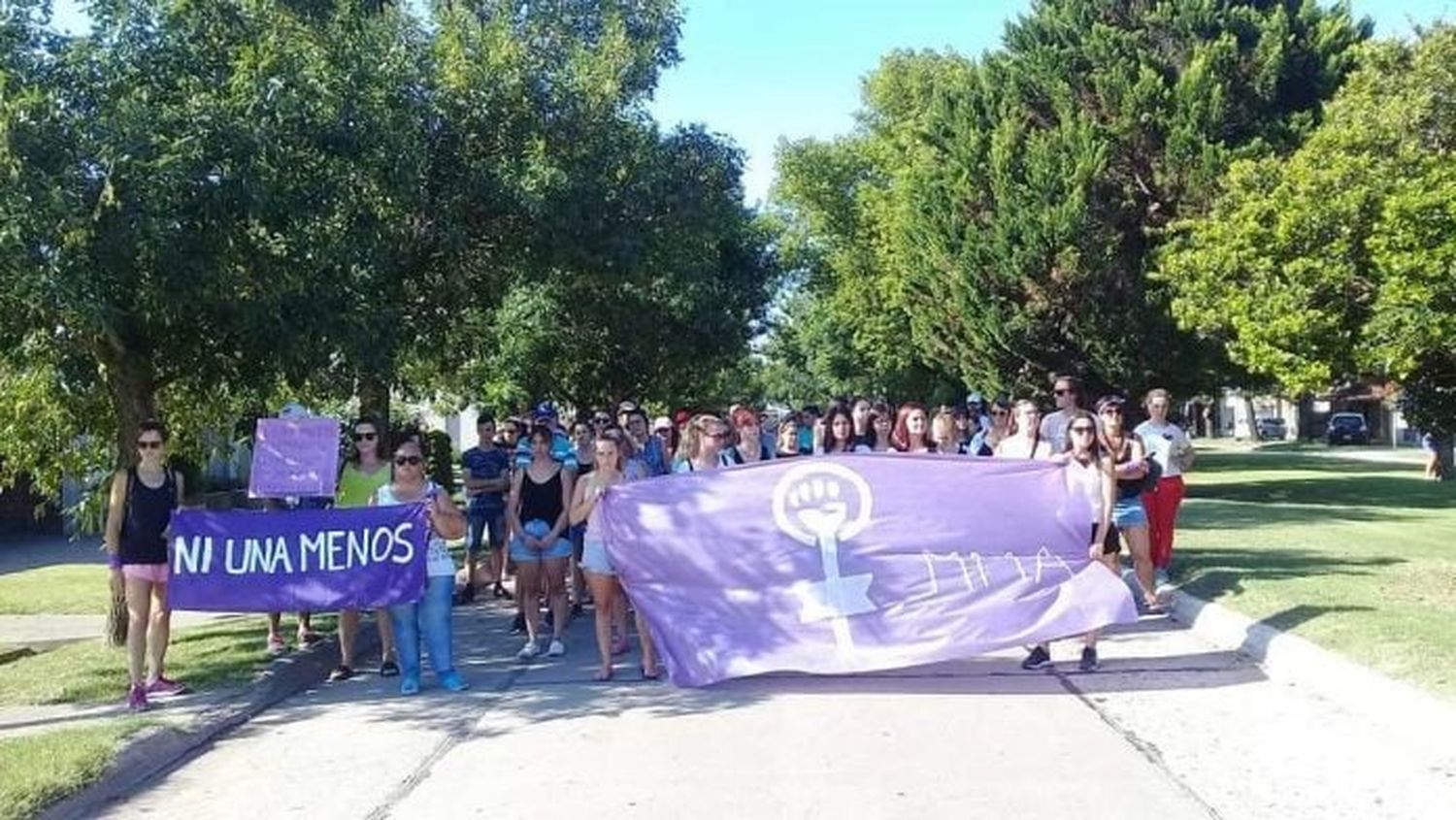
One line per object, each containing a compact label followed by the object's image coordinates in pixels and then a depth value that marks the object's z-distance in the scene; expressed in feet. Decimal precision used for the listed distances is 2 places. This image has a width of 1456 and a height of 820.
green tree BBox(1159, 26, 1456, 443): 35.78
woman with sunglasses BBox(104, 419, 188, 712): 28.99
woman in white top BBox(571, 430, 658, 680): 30.55
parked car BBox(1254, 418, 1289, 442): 274.77
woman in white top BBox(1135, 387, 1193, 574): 38.68
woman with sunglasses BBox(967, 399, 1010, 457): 41.63
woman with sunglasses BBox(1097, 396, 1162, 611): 35.24
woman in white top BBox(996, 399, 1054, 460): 36.55
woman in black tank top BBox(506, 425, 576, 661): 33.20
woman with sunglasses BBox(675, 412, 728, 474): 32.96
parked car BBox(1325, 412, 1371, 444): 221.87
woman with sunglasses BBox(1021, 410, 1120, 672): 30.50
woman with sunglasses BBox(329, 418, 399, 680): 32.42
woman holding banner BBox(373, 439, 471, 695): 29.73
